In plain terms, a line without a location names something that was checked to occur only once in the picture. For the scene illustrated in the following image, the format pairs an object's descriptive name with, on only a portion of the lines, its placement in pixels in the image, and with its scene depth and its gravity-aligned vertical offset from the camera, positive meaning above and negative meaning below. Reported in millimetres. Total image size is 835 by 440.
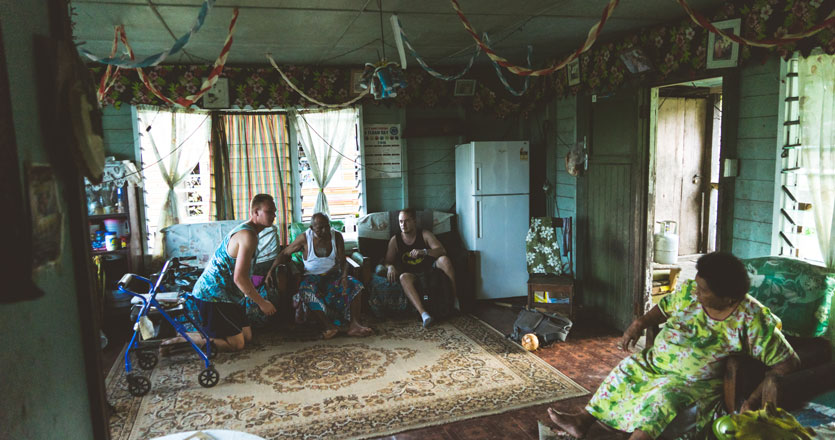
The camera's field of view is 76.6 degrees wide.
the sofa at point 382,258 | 5082 -869
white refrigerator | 5516 -399
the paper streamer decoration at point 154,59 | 2486 +624
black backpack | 4293 -1267
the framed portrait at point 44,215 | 1150 -70
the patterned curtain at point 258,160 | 5594 +209
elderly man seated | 4617 -927
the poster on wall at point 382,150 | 5926 +301
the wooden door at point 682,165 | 6957 +64
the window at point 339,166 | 5793 +132
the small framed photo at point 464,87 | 5961 +992
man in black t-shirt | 5035 -780
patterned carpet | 3102 -1400
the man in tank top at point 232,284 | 3531 -729
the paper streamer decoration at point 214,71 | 2737 +598
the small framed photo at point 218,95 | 5383 +869
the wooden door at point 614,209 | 4375 -337
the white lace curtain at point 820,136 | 2898 +171
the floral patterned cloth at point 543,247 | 5020 -711
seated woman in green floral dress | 2242 -810
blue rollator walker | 3441 -1153
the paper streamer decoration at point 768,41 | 2418 +650
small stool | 4770 -1058
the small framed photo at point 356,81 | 5707 +1040
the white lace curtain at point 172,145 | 5254 +370
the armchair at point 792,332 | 2135 -821
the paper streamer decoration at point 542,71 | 2432 +646
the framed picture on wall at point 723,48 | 3398 +789
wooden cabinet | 4992 -417
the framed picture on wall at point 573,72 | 4961 +954
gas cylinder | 6078 -883
